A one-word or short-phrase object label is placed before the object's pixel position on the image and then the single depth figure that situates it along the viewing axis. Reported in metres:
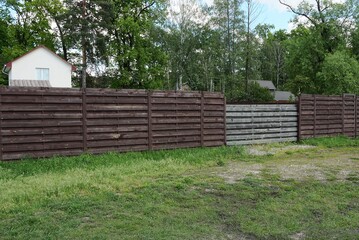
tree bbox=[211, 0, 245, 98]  34.84
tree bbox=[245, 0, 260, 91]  34.81
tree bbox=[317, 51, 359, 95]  20.95
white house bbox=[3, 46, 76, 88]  28.33
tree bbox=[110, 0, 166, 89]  33.62
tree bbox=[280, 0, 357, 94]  25.28
